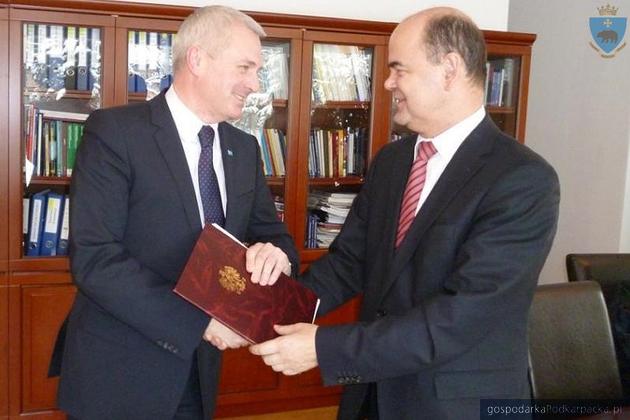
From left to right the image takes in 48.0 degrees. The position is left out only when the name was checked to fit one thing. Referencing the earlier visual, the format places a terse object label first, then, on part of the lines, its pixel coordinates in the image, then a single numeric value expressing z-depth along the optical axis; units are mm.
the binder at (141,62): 3201
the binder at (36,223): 3160
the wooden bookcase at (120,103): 3027
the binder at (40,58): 3082
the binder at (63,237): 3213
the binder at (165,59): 3264
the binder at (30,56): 3055
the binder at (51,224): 3188
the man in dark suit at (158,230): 1718
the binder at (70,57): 3125
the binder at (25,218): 3119
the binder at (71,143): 3221
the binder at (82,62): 3145
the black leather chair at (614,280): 2297
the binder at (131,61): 3166
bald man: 1545
